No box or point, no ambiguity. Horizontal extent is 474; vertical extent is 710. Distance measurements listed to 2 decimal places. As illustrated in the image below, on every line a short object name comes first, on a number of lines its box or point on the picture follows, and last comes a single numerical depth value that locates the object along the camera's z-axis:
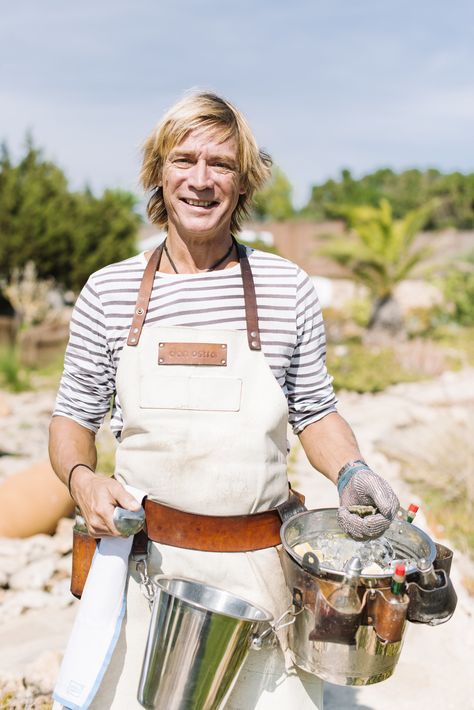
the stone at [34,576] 4.28
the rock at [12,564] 4.45
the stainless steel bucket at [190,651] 1.65
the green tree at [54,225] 14.39
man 1.82
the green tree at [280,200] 63.42
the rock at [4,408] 8.52
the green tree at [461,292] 17.11
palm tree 14.66
